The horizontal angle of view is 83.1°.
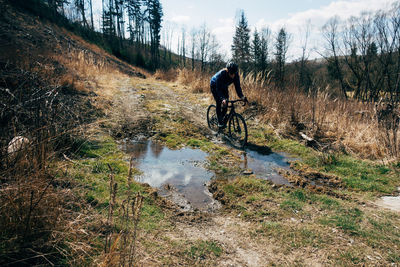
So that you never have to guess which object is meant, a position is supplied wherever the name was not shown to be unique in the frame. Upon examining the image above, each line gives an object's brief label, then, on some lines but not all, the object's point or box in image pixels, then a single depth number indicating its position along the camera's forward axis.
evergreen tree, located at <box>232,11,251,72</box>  33.19
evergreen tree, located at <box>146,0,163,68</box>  47.59
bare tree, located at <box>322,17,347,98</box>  23.06
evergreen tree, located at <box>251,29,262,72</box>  33.88
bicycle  5.81
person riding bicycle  5.77
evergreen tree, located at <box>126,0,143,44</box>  47.22
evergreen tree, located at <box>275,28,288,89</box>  34.61
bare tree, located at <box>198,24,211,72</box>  46.66
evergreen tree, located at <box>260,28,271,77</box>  33.03
